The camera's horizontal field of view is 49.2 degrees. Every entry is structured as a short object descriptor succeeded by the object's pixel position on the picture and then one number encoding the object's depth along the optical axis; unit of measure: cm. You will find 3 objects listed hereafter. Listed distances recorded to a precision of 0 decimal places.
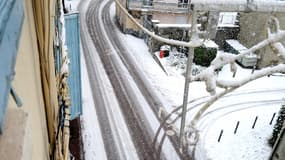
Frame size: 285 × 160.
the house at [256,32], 1904
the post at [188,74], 457
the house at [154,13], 2230
